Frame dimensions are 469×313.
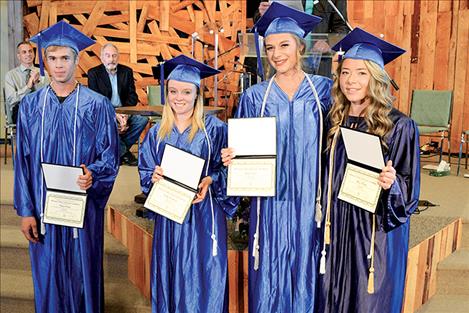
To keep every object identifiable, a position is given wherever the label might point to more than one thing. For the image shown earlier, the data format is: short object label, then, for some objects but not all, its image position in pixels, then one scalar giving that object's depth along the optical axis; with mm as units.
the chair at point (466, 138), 5355
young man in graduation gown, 2318
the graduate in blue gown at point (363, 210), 2008
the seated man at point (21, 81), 5285
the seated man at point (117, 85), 5332
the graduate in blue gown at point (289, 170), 2146
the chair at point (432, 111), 5625
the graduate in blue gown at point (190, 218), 2316
